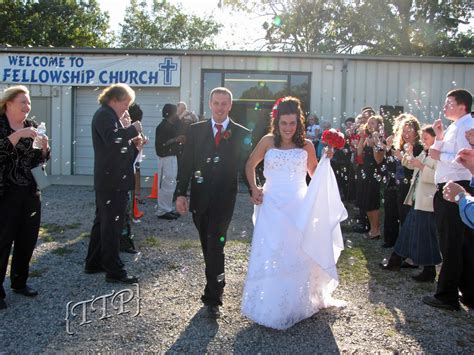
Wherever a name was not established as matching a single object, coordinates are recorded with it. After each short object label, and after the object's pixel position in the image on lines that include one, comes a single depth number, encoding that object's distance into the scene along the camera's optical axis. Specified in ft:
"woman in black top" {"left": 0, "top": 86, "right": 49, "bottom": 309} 15.61
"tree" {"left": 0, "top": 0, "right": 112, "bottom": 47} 109.40
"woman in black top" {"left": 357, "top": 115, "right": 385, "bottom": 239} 25.67
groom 15.39
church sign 50.47
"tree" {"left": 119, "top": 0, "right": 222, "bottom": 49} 165.07
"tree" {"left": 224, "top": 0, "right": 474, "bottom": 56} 97.19
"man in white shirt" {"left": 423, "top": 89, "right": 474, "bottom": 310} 15.87
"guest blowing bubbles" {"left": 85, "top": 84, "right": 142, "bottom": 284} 17.44
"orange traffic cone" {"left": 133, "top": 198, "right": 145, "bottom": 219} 30.12
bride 14.44
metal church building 49.96
